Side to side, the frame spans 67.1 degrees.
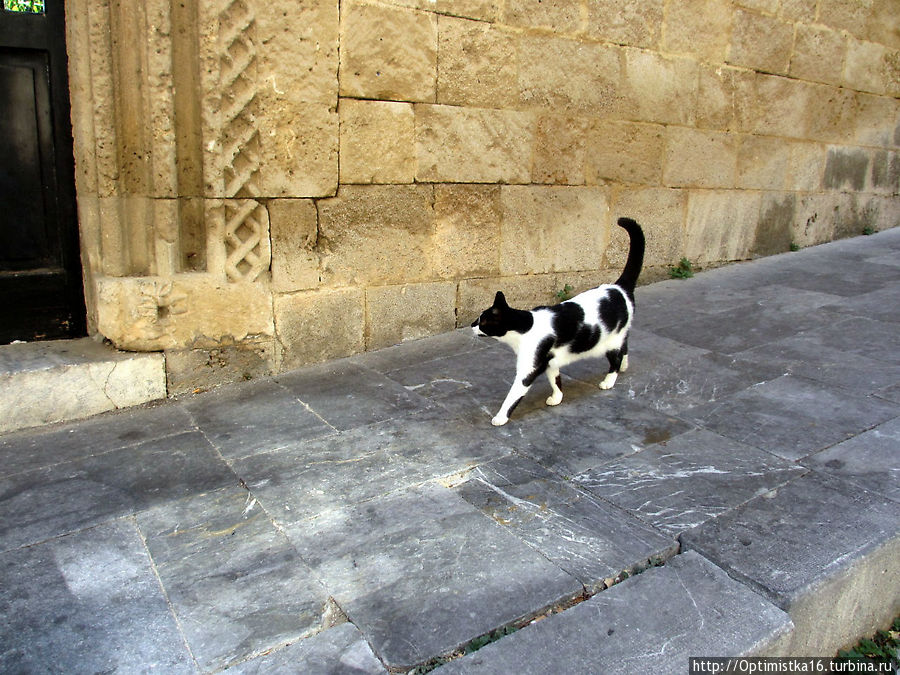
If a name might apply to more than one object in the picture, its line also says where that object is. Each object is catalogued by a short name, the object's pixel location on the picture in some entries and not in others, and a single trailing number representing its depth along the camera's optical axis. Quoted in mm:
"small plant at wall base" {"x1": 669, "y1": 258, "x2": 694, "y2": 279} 5836
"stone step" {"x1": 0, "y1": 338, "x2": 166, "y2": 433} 3287
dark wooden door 3508
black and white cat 3074
